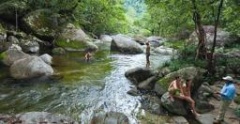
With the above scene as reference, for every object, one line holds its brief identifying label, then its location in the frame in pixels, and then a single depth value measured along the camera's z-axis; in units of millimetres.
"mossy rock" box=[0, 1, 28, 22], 15038
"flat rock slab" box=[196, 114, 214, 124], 6325
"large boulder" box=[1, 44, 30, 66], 11117
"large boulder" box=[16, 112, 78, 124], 5644
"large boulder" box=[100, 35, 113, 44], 26648
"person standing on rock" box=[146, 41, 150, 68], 12496
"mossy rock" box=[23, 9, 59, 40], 15720
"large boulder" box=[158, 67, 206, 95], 7589
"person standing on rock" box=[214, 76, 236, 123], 5922
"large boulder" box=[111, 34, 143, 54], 17614
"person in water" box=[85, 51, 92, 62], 13658
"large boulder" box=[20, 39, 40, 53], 14665
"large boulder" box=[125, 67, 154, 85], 9702
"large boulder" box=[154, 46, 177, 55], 18033
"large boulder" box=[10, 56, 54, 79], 9758
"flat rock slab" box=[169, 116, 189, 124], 6378
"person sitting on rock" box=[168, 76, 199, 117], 6693
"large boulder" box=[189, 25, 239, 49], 12053
